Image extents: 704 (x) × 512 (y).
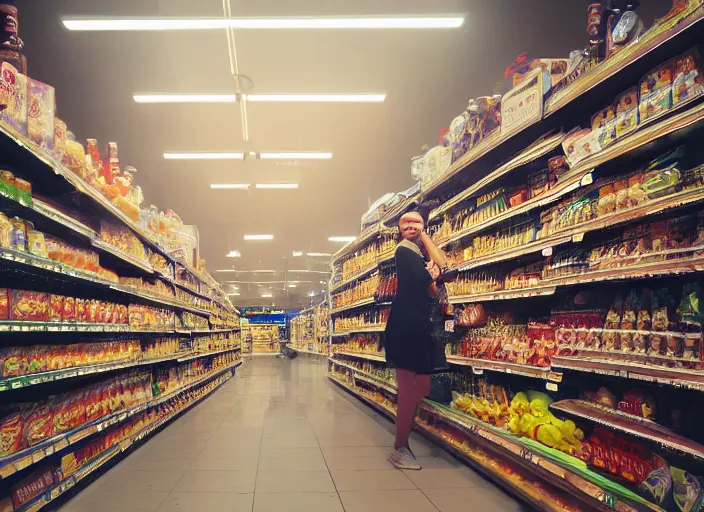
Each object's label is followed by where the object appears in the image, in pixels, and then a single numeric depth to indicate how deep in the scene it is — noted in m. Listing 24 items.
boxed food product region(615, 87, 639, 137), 2.04
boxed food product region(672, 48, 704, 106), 1.73
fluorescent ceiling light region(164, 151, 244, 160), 7.98
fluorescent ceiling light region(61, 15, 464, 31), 4.54
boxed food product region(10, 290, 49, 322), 2.26
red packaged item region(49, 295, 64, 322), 2.61
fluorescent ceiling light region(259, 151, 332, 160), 7.97
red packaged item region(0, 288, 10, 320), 2.14
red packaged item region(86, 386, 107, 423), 3.06
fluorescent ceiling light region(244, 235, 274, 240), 15.16
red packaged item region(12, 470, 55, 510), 2.20
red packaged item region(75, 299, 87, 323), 2.93
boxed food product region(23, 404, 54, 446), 2.35
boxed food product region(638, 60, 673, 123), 1.85
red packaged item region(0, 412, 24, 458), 2.14
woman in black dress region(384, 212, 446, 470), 3.27
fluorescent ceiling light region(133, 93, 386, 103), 6.10
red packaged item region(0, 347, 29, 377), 2.17
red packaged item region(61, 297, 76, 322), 2.76
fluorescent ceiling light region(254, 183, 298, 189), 9.48
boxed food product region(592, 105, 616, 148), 2.17
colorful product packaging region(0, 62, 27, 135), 2.16
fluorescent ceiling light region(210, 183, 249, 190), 9.59
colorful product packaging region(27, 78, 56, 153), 2.44
